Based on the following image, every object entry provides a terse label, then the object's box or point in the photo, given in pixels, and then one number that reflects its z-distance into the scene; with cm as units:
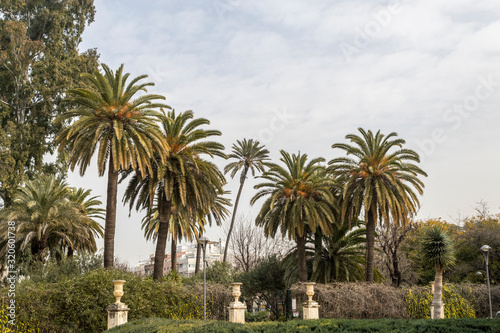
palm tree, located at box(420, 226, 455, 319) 2092
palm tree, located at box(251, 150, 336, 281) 2897
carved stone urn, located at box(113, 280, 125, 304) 1839
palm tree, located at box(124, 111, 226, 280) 2584
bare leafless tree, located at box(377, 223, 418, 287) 3512
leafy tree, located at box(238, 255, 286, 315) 3312
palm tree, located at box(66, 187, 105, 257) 3175
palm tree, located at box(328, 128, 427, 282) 2794
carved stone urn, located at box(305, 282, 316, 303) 2150
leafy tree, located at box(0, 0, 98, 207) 3394
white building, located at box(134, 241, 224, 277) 10194
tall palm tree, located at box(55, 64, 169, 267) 2342
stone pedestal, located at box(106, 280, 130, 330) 1816
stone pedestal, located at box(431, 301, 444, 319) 2253
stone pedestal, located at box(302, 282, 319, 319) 2150
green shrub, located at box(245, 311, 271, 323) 2974
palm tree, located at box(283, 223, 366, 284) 3058
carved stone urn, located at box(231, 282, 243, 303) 1995
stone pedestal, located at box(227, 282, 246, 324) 1981
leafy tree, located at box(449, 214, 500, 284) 3419
